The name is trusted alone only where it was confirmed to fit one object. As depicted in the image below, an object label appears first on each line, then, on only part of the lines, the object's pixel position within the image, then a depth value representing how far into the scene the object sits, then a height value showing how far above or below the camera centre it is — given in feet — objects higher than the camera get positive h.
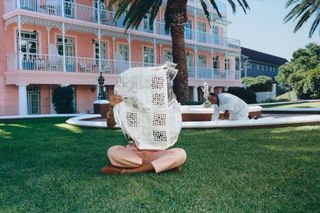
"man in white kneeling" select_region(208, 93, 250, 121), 27.73 -0.26
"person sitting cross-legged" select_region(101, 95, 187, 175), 13.14 -1.96
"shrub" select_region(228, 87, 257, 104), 84.69 +2.18
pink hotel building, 60.90 +11.02
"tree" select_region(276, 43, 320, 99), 103.24 +11.43
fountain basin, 34.83 -1.00
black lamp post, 50.21 +2.20
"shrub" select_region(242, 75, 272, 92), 114.32 +5.38
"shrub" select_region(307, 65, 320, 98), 98.89 +5.27
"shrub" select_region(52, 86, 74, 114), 62.39 +1.19
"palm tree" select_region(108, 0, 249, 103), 53.57 +10.62
